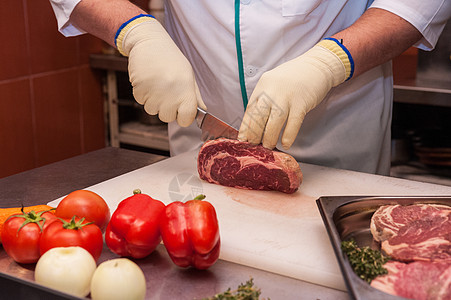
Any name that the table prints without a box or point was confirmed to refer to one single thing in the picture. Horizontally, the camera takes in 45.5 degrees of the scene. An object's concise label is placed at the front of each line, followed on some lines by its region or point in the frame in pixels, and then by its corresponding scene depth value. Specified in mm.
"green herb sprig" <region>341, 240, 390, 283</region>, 1038
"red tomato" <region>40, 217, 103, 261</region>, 1107
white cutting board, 1212
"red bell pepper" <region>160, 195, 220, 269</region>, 1113
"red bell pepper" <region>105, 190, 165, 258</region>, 1162
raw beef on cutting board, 1593
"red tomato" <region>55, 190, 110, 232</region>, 1251
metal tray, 1275
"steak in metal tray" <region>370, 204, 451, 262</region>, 1148
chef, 1586
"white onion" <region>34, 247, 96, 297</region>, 995
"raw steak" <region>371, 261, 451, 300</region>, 982
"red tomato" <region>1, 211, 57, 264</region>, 1141
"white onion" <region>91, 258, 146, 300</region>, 955
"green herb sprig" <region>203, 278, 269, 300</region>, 946
